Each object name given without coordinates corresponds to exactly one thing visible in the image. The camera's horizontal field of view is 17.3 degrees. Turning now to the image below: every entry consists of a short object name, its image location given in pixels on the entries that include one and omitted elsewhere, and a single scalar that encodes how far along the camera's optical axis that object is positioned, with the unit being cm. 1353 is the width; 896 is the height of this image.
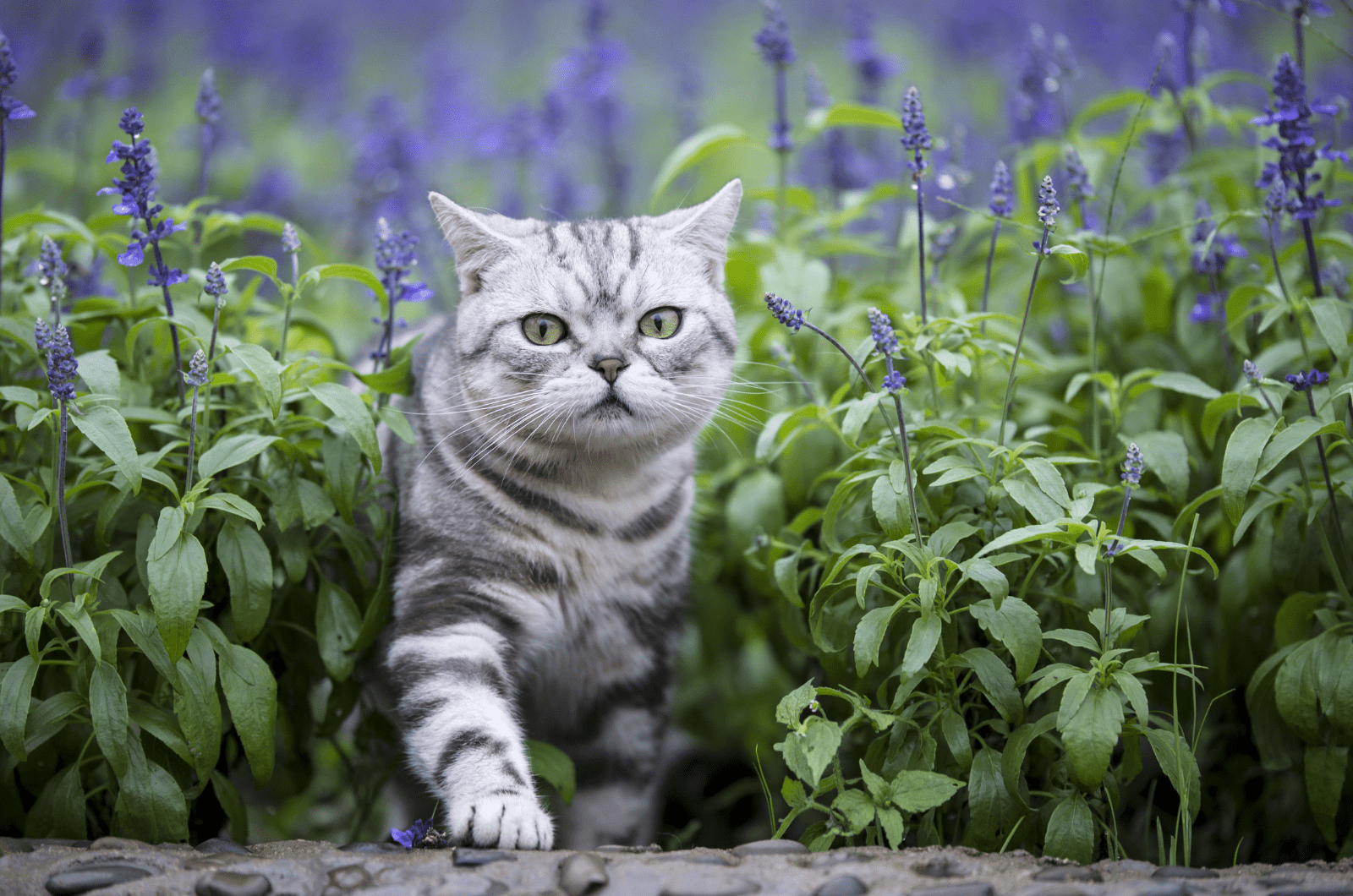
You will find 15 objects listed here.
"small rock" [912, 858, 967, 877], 173
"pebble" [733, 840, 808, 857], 175
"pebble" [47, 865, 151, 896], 171
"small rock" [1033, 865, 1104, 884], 173
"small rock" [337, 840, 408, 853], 177
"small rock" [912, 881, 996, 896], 171
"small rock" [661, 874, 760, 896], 171
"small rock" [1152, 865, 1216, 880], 174
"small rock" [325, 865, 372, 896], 172
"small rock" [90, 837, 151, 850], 175
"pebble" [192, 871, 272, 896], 171
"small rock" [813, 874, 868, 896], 171
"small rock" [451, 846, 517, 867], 173
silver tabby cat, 181
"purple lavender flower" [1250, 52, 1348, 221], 181
